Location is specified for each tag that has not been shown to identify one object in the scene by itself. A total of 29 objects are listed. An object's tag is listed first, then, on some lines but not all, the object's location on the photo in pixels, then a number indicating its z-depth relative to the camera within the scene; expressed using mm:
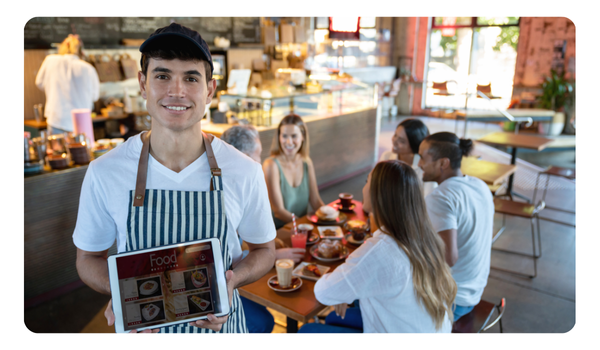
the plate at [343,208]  3242
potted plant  9133
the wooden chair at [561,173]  4843
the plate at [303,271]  2201
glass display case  5020
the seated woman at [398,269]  1773
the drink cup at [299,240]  2492
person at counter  5180
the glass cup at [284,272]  2077
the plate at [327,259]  2408
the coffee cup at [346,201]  3273
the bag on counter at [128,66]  6282
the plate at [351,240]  2643
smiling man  1316
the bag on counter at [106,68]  6066
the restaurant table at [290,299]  1944
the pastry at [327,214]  2986
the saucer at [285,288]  2086
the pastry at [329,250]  2424
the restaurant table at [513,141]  5107
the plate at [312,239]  2618
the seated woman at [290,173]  3301
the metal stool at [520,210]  3768
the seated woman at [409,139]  3350
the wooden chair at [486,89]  9125
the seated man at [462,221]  2273
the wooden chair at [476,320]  2262
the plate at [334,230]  2721
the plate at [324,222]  2977
